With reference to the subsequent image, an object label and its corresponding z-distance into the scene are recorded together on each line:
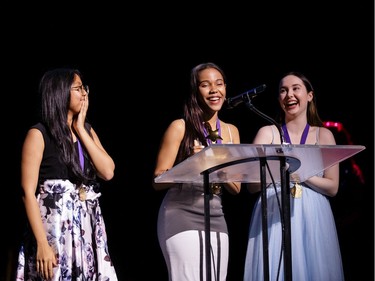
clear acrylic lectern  4.46
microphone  4.80
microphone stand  4.68
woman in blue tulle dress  6.34
